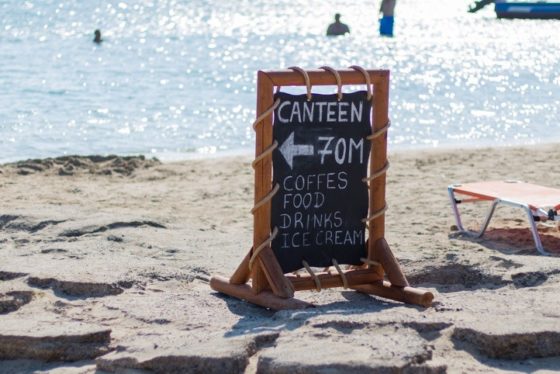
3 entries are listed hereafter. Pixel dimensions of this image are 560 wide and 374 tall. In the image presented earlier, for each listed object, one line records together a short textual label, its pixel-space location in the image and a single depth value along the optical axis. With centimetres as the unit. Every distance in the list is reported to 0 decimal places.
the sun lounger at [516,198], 708
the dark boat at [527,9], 3900
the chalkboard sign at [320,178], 523
